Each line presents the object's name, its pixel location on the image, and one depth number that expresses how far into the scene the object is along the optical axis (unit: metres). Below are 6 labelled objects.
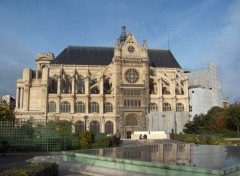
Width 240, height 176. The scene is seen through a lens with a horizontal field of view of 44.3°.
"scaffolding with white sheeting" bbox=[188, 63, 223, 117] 67.81
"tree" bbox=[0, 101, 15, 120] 40.33
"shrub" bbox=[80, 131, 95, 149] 28.04
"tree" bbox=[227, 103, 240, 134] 47.31
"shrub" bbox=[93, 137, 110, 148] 28.61
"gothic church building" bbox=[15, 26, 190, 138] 60.94
